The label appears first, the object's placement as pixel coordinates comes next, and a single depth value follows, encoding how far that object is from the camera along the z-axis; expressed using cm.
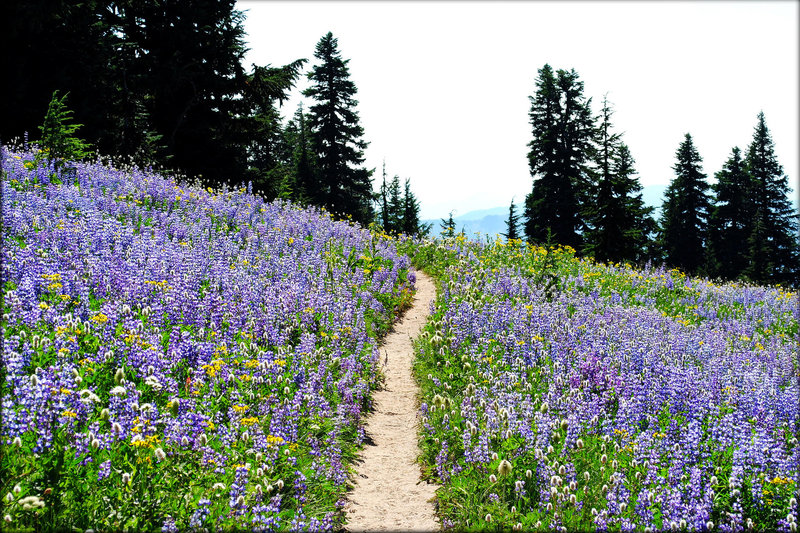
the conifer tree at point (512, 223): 6073
